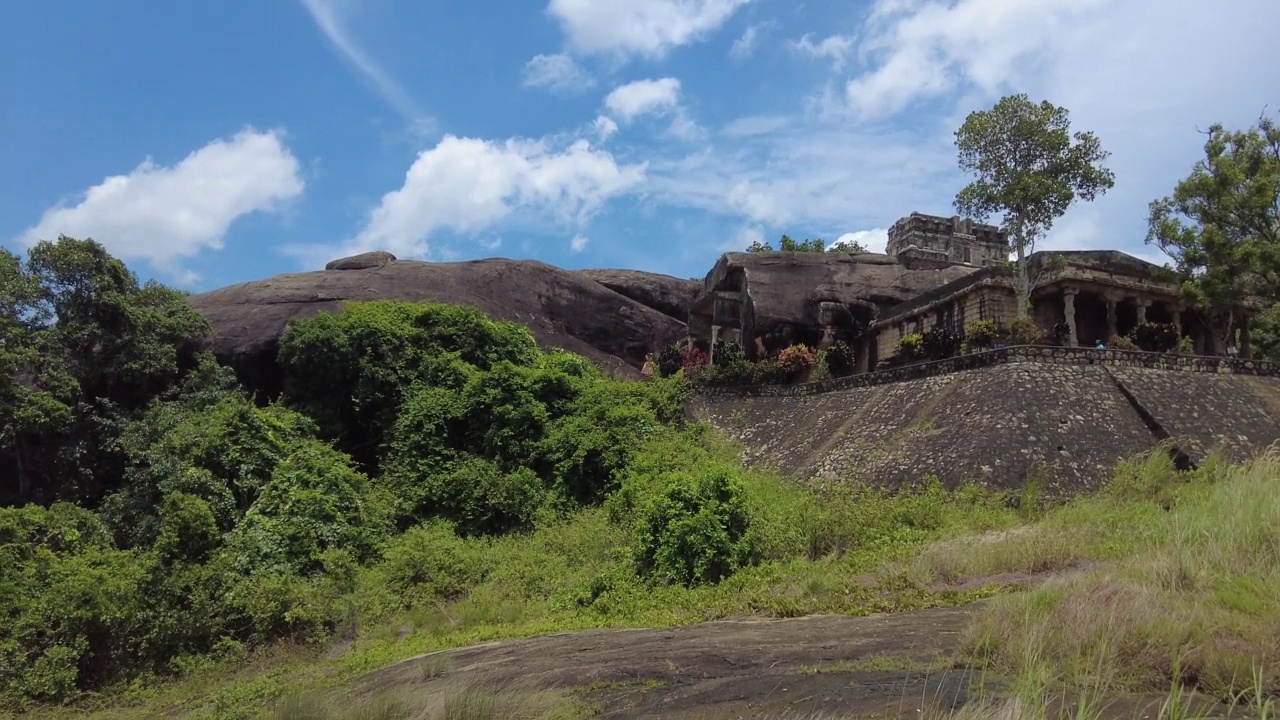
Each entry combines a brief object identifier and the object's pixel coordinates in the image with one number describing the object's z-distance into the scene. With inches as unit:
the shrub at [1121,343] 701.3
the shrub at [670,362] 1007.6
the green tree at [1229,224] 751.1
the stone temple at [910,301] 824.9
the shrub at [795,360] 883.4
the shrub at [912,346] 820.6
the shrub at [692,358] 1001.8
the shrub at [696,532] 453.4
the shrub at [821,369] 893.8
